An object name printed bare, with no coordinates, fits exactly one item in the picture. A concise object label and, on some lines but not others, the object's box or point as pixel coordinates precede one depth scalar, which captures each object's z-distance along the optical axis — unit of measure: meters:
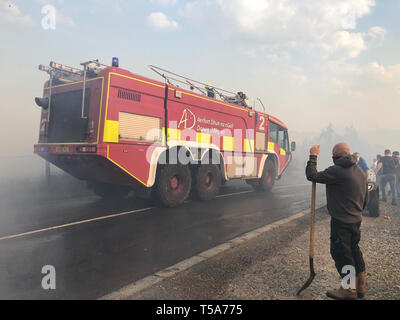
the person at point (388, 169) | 9.96
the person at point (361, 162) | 7.45
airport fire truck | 6.69
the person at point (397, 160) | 10.12
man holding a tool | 3.17
